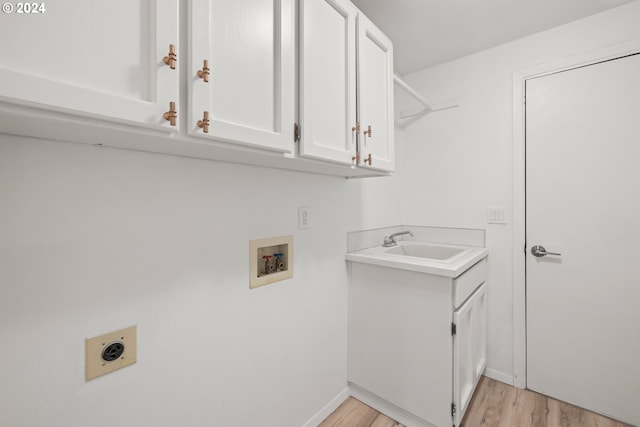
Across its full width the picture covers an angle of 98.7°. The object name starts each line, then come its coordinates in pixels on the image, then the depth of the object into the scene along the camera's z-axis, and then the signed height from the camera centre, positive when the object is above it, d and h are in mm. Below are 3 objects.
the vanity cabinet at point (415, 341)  1420 -746
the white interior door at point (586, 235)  1570 -145
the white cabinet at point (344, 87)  1092 +582
